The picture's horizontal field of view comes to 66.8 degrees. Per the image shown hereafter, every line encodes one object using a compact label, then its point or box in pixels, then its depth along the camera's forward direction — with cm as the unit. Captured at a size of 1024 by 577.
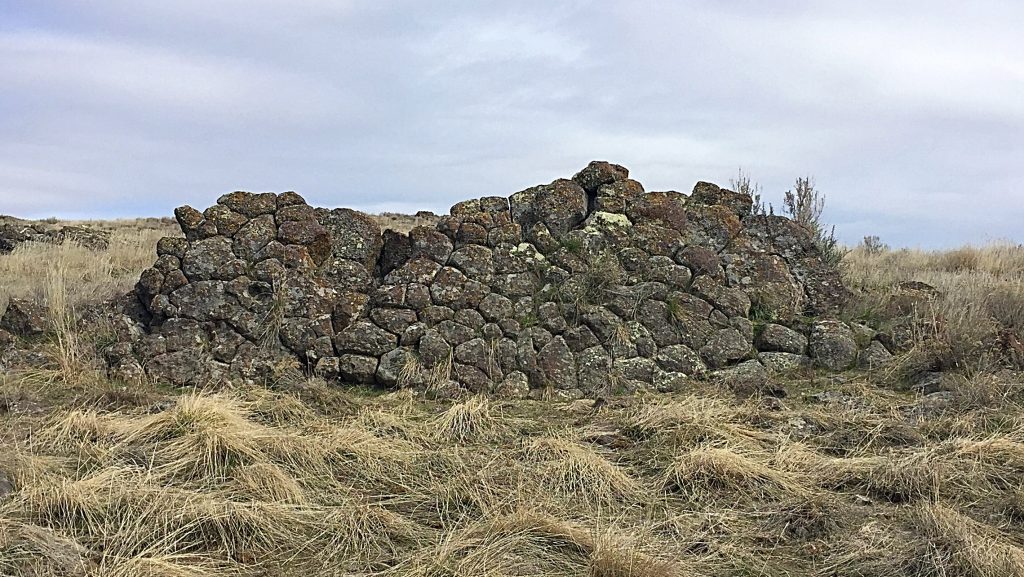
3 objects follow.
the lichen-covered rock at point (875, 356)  748
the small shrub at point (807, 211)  1105
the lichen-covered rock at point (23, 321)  739
